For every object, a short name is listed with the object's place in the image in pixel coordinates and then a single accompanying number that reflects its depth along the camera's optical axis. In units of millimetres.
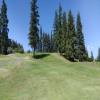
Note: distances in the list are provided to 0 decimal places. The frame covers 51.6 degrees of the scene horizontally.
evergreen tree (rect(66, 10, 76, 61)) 34176
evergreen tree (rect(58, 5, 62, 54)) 36052
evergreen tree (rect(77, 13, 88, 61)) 34644
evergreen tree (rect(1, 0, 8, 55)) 34650
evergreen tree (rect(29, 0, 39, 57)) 30814
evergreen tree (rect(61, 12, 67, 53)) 35572
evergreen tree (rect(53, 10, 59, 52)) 36908
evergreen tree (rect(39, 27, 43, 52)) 53105
